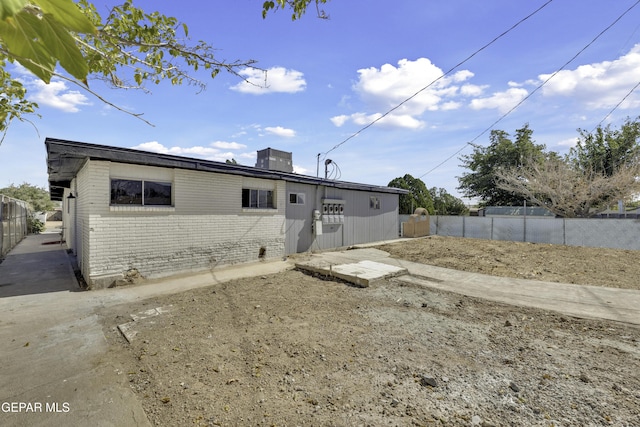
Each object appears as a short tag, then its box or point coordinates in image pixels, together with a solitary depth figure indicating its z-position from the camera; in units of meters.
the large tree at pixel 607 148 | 19.64
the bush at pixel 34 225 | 19.11
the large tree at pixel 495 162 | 24.72
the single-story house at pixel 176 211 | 6.11
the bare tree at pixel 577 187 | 15.00
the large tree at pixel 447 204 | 22.73
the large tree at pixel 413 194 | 19.48
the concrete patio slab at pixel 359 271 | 6.60
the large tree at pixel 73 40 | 0.58
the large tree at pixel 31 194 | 29.30
